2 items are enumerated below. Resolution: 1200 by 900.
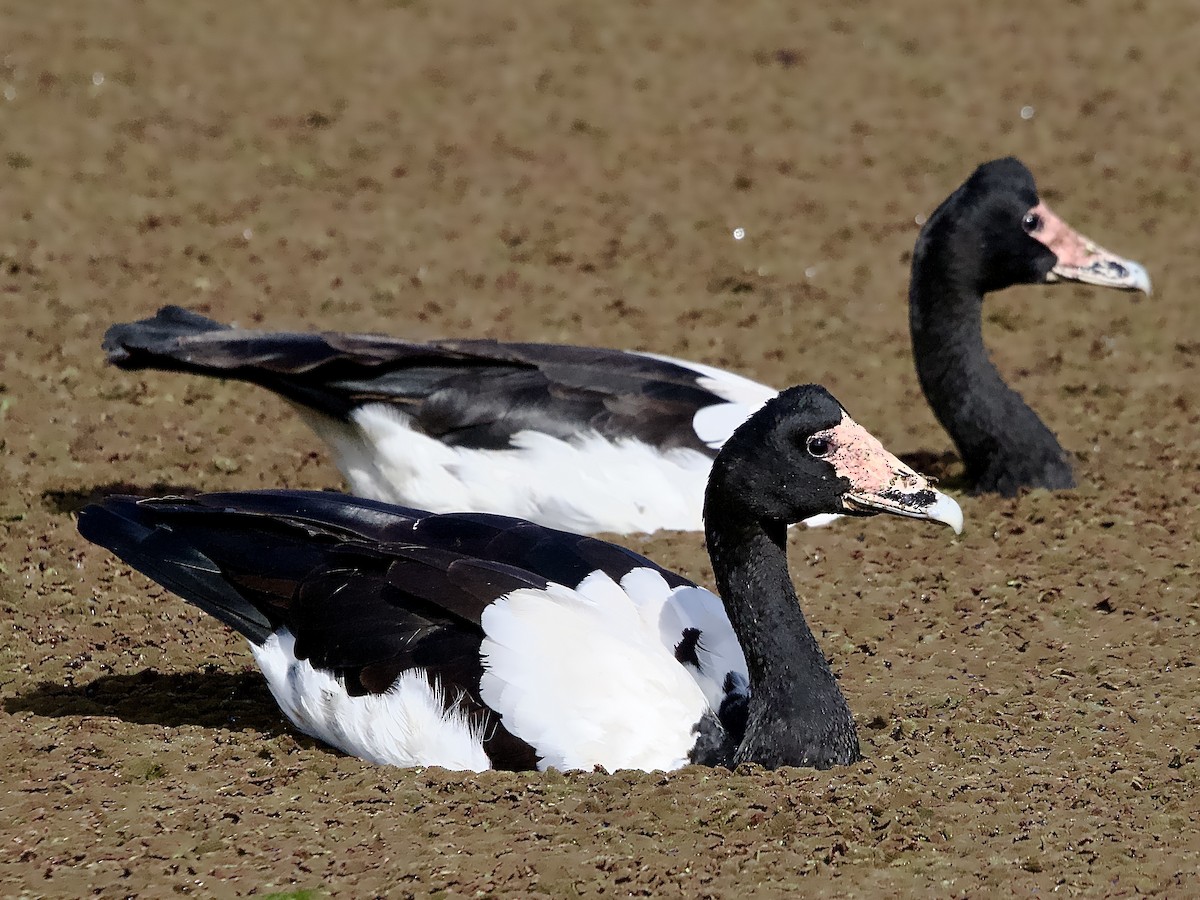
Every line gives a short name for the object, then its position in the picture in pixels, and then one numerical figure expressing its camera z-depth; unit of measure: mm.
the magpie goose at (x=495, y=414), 14125
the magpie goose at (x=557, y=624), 10078
